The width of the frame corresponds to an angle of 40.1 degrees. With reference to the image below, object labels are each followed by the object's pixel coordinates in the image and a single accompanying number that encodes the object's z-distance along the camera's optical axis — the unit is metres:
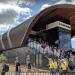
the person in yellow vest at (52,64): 10.34
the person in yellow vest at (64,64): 10.61
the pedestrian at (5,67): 8.97
